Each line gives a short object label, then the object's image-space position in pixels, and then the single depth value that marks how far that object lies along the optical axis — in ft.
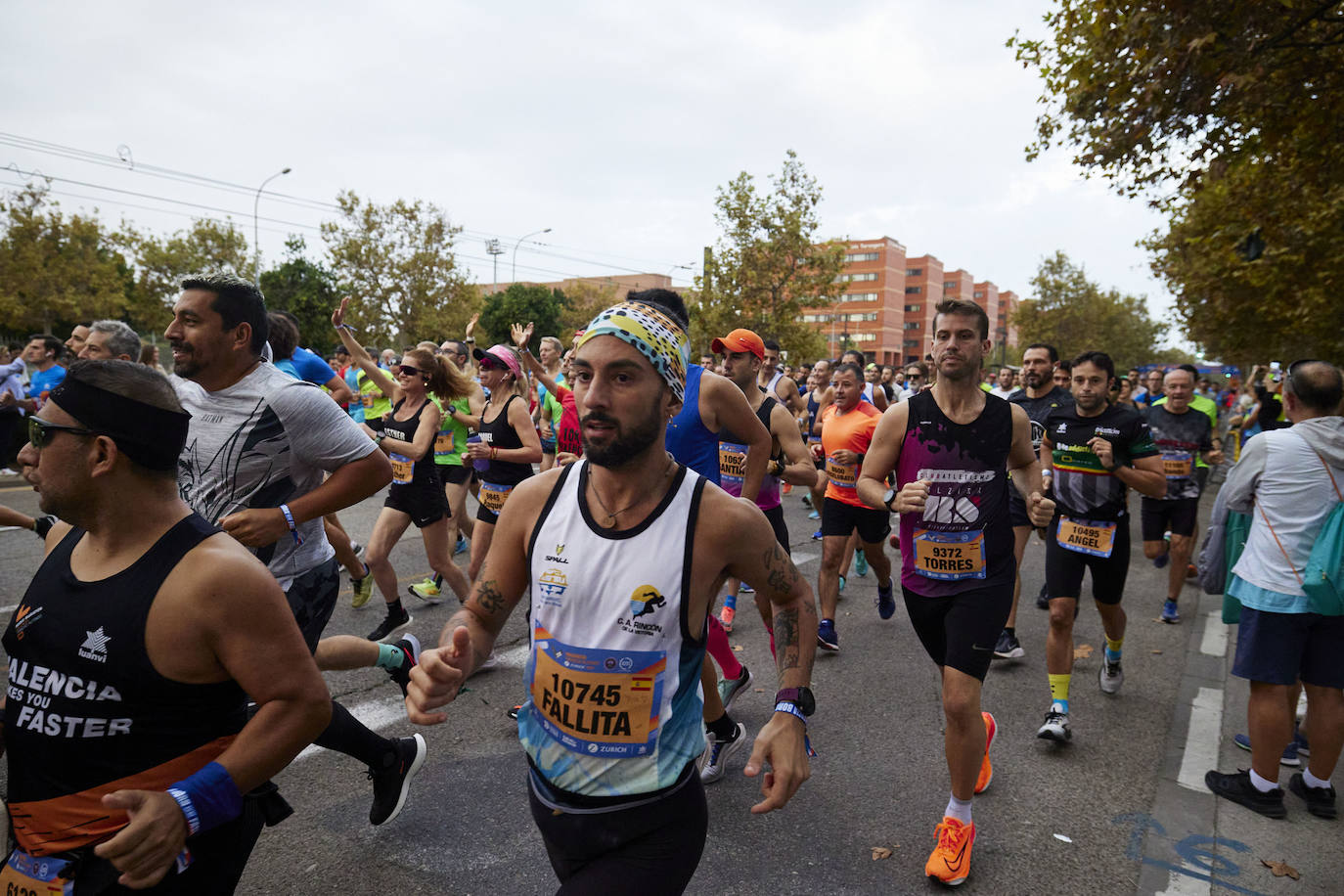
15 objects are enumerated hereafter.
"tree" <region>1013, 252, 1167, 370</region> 194.29
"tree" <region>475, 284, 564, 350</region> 215.10
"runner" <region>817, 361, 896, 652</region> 20.08
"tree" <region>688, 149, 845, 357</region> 108.27
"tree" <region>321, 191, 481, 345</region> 137.59
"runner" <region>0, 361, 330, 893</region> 5.74
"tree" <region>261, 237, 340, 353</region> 162.91
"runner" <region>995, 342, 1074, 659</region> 20.11
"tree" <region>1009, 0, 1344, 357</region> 23.21
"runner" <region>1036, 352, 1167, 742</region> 16.53
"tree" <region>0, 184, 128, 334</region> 108.17
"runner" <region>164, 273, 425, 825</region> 9.88
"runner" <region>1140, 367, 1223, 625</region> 24.67
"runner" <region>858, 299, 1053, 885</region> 10.99
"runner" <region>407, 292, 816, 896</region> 6.25
